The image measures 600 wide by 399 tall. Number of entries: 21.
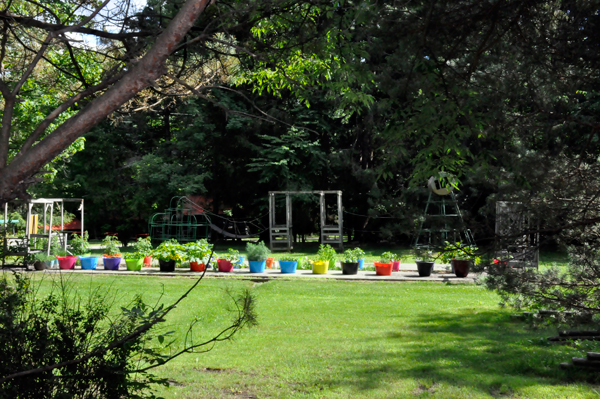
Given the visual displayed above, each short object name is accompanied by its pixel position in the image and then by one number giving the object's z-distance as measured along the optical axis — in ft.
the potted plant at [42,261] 44.11
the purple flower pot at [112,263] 46.65
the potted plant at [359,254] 45.52
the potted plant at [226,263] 44.52
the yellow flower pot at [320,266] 44.11
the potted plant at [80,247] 51.52
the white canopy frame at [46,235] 47.60
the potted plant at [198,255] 44.93
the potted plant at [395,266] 46.02
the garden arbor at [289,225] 70.23
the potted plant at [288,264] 44.06
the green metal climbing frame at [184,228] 77.38
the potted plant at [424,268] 41.90
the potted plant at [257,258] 44.16
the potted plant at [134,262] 45.55
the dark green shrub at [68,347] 9.38
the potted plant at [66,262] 46.55
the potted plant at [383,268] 42.32
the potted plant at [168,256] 44.60
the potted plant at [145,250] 47.60
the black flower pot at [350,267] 43.19
